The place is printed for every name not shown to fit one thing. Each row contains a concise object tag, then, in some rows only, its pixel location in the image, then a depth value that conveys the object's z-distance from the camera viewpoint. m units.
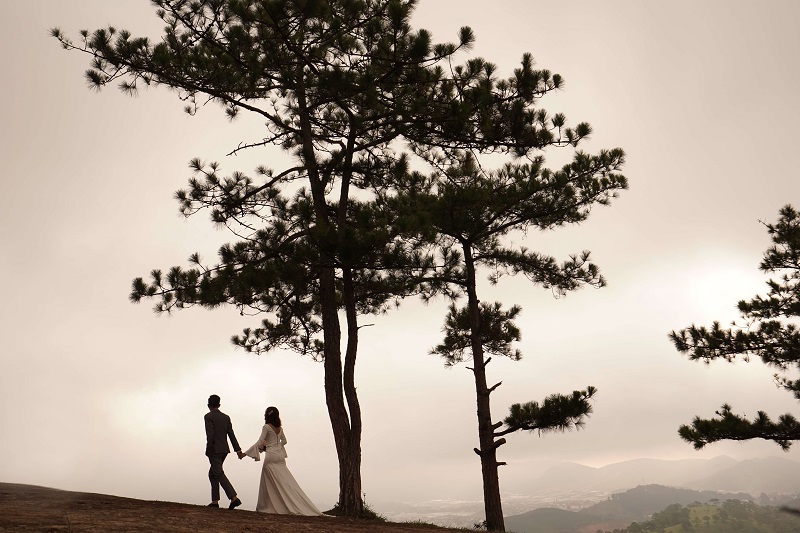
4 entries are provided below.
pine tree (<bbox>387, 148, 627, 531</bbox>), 14.96
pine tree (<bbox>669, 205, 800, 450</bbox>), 15.90
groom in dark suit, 11.34
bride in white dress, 11.62
